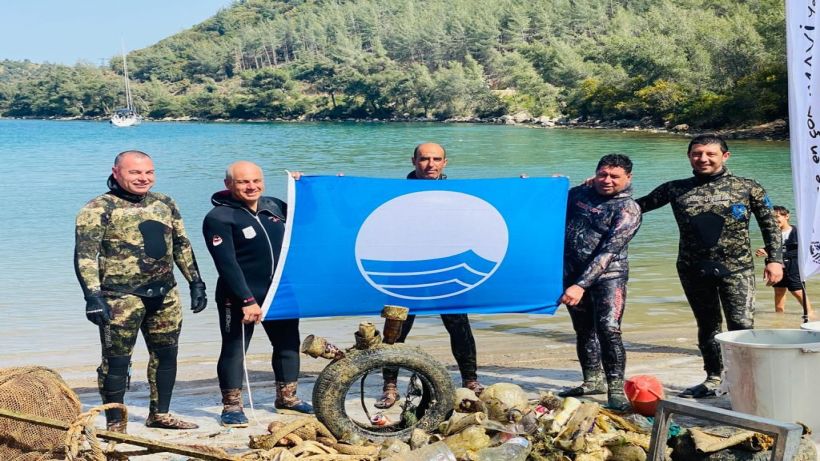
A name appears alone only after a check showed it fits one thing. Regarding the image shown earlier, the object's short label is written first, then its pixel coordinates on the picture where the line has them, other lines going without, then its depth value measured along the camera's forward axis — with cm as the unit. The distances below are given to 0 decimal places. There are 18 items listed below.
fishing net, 520
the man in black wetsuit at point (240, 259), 633
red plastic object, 629
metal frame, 451
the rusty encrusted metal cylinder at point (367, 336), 584
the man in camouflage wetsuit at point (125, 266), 601
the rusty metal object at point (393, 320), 599
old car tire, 579
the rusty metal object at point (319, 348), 584
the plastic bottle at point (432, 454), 496
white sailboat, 14862
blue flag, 641
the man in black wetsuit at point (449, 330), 679
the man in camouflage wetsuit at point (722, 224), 672
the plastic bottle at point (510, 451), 505
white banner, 600
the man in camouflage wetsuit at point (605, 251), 666
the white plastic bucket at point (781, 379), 575
